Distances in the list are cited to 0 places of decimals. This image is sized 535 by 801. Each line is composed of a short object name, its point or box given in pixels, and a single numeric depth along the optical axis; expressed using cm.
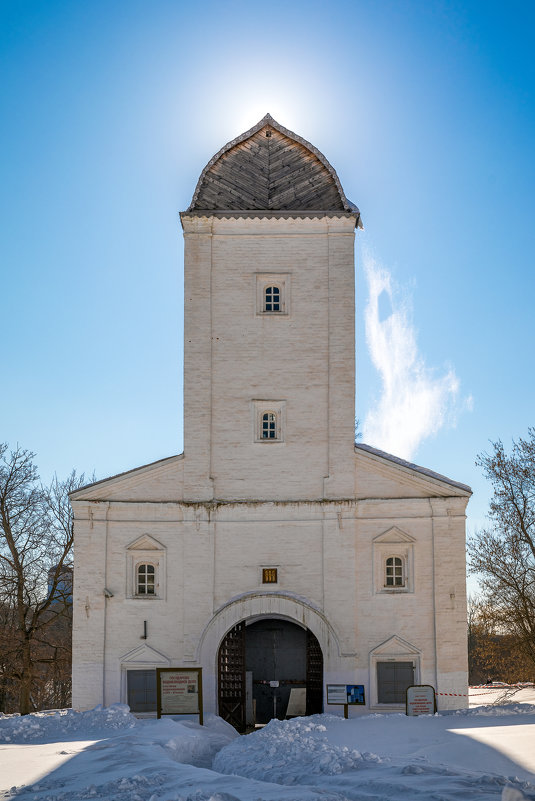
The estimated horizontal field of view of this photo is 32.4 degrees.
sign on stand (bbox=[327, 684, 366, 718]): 2223
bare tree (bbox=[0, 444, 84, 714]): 3206
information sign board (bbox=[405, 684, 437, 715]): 2164
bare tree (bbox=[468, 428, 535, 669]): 3073
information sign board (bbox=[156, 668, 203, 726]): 2173
